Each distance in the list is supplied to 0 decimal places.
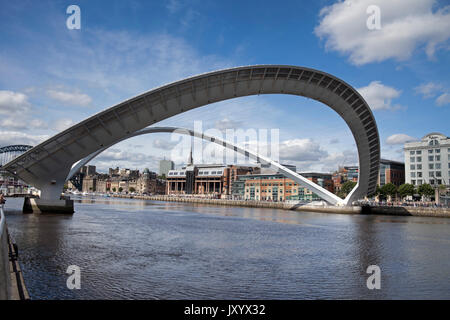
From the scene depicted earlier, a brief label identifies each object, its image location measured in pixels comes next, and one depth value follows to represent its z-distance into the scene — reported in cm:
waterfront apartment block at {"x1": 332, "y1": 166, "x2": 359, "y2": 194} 11779
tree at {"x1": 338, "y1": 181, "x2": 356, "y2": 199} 9862
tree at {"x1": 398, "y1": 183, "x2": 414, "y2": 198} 7788
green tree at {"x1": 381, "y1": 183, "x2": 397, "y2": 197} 8356
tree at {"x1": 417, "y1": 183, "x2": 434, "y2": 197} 7306
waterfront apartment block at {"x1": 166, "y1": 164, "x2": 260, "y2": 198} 14075
